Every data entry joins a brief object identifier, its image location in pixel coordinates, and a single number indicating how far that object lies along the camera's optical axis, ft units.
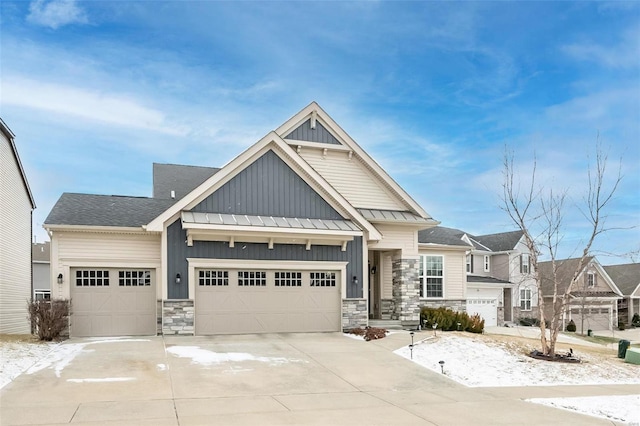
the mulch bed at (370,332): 58.18
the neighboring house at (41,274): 118.62
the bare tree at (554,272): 49.90
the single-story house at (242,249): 56.59
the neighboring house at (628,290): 143.84
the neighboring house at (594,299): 123.24
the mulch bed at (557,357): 48.49
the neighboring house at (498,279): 102.52
